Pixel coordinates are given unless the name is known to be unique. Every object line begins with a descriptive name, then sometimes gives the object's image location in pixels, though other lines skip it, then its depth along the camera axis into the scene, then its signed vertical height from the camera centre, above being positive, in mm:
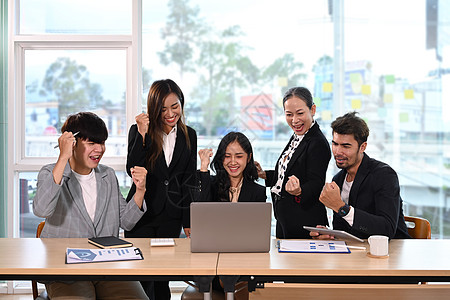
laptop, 2174 -393
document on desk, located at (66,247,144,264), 2125 -520
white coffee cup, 2188 -469
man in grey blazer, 2428 -286
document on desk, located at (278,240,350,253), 2289 -511
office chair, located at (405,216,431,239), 2750 -500
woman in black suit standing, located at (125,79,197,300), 2916 -140
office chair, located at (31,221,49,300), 2369 -764
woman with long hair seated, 2789 -208
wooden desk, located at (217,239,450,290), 1999 -525
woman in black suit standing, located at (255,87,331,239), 2830 -164
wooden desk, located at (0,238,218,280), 2014 -532
